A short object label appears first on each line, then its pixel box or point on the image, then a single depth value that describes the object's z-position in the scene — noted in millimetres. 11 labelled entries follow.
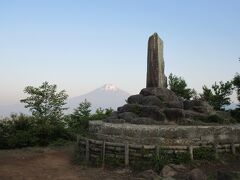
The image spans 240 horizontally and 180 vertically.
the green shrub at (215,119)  17188
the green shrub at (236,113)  25312
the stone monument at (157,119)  14828
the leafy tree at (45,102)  24531
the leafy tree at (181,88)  28312
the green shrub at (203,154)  14312
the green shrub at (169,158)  13718
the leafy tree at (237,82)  26661
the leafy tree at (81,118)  25681
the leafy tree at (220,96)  26998
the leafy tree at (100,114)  25641
